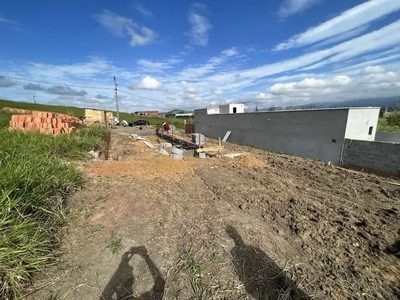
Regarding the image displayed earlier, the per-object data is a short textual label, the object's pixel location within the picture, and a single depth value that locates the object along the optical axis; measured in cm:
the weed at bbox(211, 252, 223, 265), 253
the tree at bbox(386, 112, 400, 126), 1917
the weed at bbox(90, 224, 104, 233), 308
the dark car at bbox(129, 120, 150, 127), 3619
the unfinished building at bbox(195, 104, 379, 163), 943
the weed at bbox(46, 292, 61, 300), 199
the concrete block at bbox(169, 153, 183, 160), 844
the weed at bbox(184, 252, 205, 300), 209
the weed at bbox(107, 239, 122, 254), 266
